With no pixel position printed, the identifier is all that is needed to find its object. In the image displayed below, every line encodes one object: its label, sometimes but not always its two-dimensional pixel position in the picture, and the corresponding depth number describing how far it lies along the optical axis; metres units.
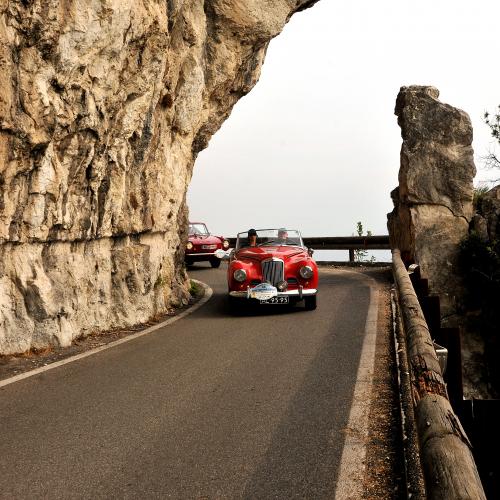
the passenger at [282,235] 13.65
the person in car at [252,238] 13.66
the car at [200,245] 22.02
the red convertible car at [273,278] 11.91
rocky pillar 19.28
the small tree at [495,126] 24.75
